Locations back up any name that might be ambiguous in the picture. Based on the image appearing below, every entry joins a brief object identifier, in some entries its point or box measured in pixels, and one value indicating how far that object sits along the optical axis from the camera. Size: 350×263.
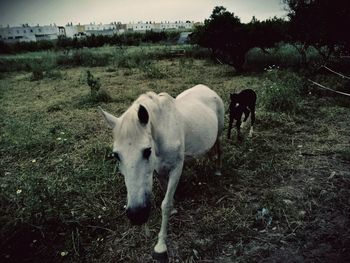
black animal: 6.24
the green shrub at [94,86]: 9.87
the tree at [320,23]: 9.84
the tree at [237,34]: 14.49
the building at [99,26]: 102.68
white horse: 2.51
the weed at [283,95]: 7.95
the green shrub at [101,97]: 9.80
